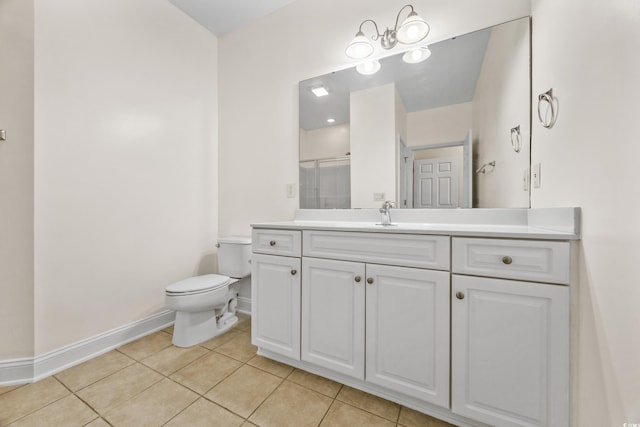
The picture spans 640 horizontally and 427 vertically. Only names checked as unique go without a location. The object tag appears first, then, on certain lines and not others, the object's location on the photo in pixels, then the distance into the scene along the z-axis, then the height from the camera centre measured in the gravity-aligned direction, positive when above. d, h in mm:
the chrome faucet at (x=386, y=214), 1519 -15
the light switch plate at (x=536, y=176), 1228 +182
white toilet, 1691 -608
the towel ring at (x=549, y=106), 1075 +469
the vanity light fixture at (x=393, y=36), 1469 +1104
